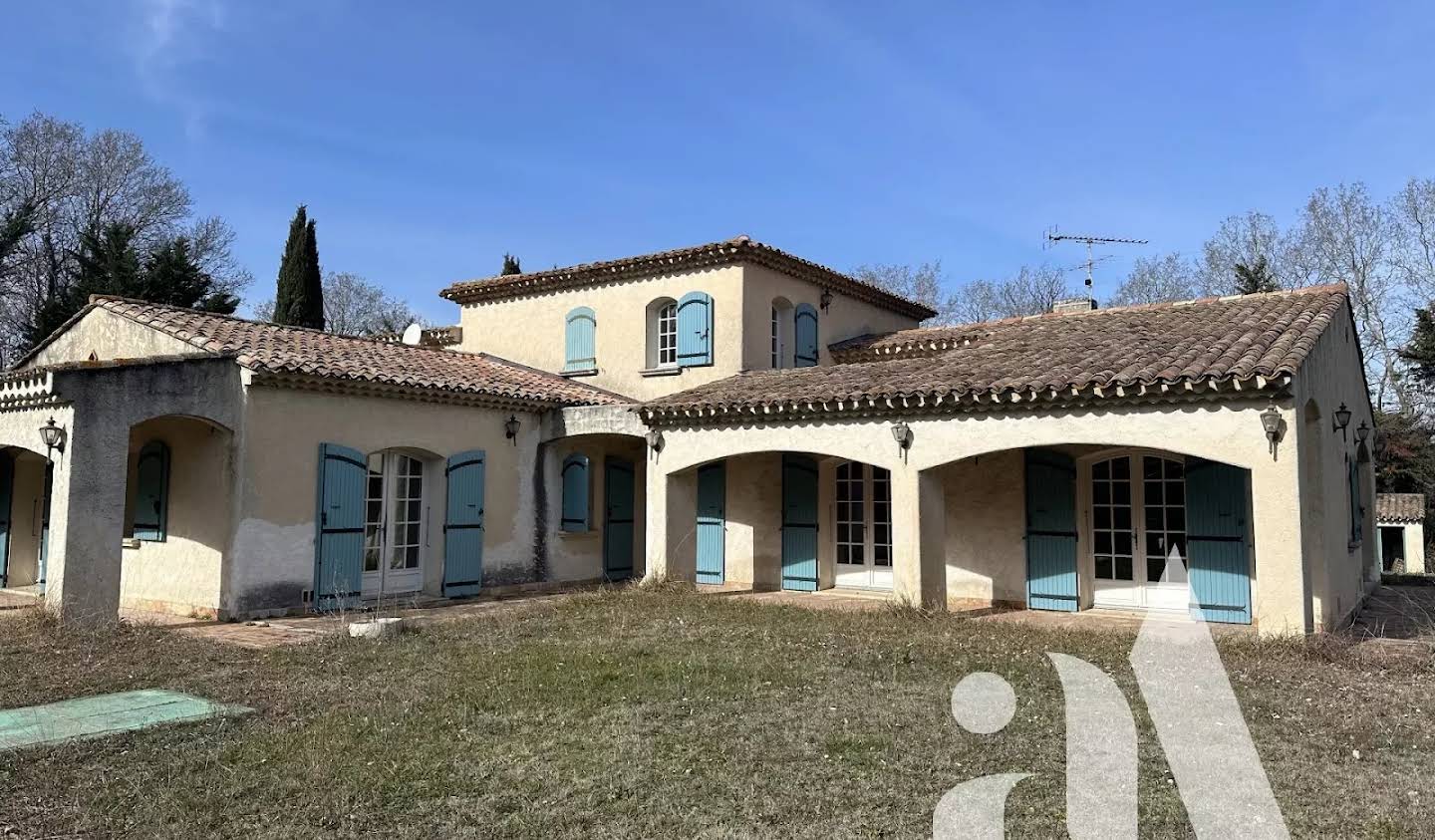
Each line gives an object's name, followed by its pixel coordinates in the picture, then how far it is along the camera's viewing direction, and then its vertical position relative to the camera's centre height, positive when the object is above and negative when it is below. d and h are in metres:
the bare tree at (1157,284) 32.09 +7.63
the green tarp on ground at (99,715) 5.90 -1.45
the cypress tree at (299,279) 25.11 +5.99
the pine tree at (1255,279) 27.69 +6.66
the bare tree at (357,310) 37.88 +7.88
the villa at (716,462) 9.48 +0.50
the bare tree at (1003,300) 36.00 +7.89
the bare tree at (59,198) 25.58 +8.57
